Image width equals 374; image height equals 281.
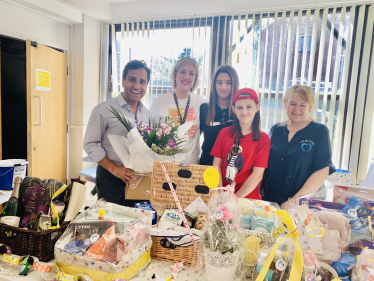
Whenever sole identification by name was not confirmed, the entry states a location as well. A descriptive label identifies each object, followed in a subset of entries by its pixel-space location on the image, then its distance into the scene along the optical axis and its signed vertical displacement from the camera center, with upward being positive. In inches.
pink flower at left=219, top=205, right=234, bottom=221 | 40.5 -14.4
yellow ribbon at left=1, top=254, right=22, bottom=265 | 44.7 -25.1
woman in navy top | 86.7 -11.3
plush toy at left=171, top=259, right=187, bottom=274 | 44.4 -25.1
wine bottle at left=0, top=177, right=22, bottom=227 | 48.6 -18.7
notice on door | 121.3 +13.5
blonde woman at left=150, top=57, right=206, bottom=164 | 96.3 +4.7
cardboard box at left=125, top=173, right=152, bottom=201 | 76.0 -20.8
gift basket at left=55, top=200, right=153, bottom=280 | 40.2 -21.0
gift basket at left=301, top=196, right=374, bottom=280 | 37.5 -17.1
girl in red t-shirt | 86.9 -9.5
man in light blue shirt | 99.6 -10.3
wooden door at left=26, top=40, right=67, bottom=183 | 115.5 -0.7
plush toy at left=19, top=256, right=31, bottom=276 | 43.3 -25.5
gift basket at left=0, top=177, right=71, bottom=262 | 46.1 -19.7
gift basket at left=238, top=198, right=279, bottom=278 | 42.8 -18.4
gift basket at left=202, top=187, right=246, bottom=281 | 39.2 -18.7
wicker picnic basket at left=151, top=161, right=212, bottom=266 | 55.8 -14.4
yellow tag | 48.1 -10.6
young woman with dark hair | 93.0 +3.8
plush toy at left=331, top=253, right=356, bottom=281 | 38.1 -20.1
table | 42.7 -26.3
